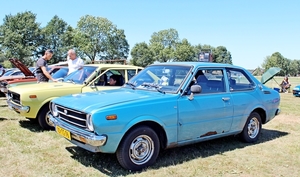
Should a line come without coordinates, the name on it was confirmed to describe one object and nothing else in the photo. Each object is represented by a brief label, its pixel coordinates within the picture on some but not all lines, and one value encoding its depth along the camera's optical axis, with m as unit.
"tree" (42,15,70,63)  53.33
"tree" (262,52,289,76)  94.81
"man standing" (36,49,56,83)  7.71
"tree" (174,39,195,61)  80.81
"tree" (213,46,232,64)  95.89
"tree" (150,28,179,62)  82.75
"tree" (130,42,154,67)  80.46
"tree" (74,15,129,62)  60.66
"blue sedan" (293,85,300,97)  18.48
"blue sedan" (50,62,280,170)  3.95
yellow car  6.22
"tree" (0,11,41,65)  46.38
